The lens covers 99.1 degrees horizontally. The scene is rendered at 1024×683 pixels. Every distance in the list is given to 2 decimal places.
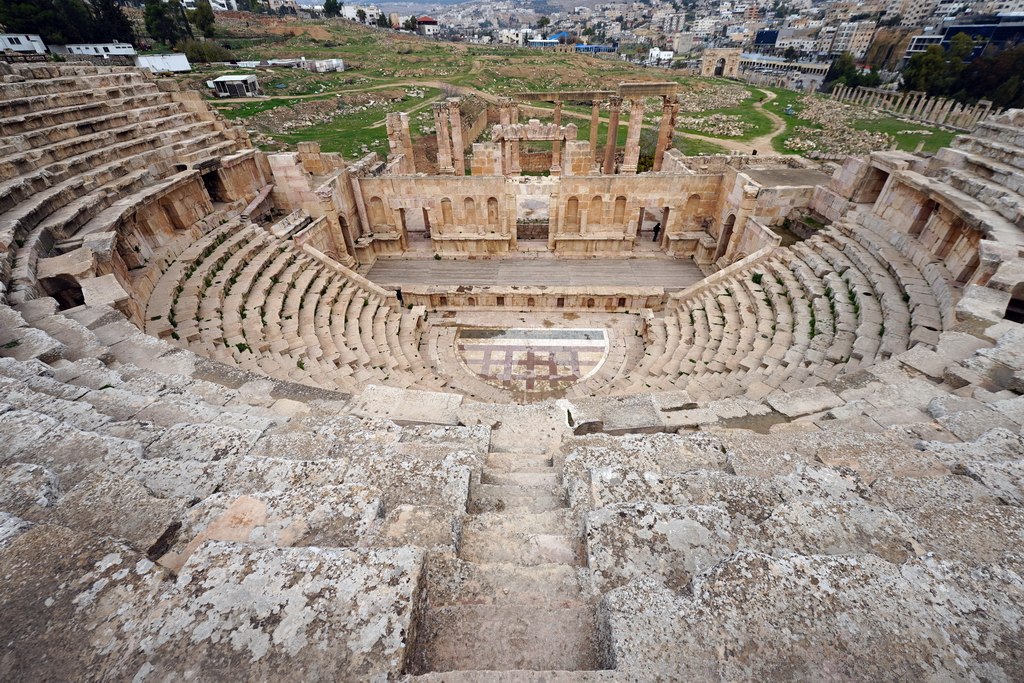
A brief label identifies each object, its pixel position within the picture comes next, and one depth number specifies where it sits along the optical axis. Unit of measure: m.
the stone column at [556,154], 21.07
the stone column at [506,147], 19.82
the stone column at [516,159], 28.12
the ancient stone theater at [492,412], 2.35
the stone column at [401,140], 19.48
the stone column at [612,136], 20.09
